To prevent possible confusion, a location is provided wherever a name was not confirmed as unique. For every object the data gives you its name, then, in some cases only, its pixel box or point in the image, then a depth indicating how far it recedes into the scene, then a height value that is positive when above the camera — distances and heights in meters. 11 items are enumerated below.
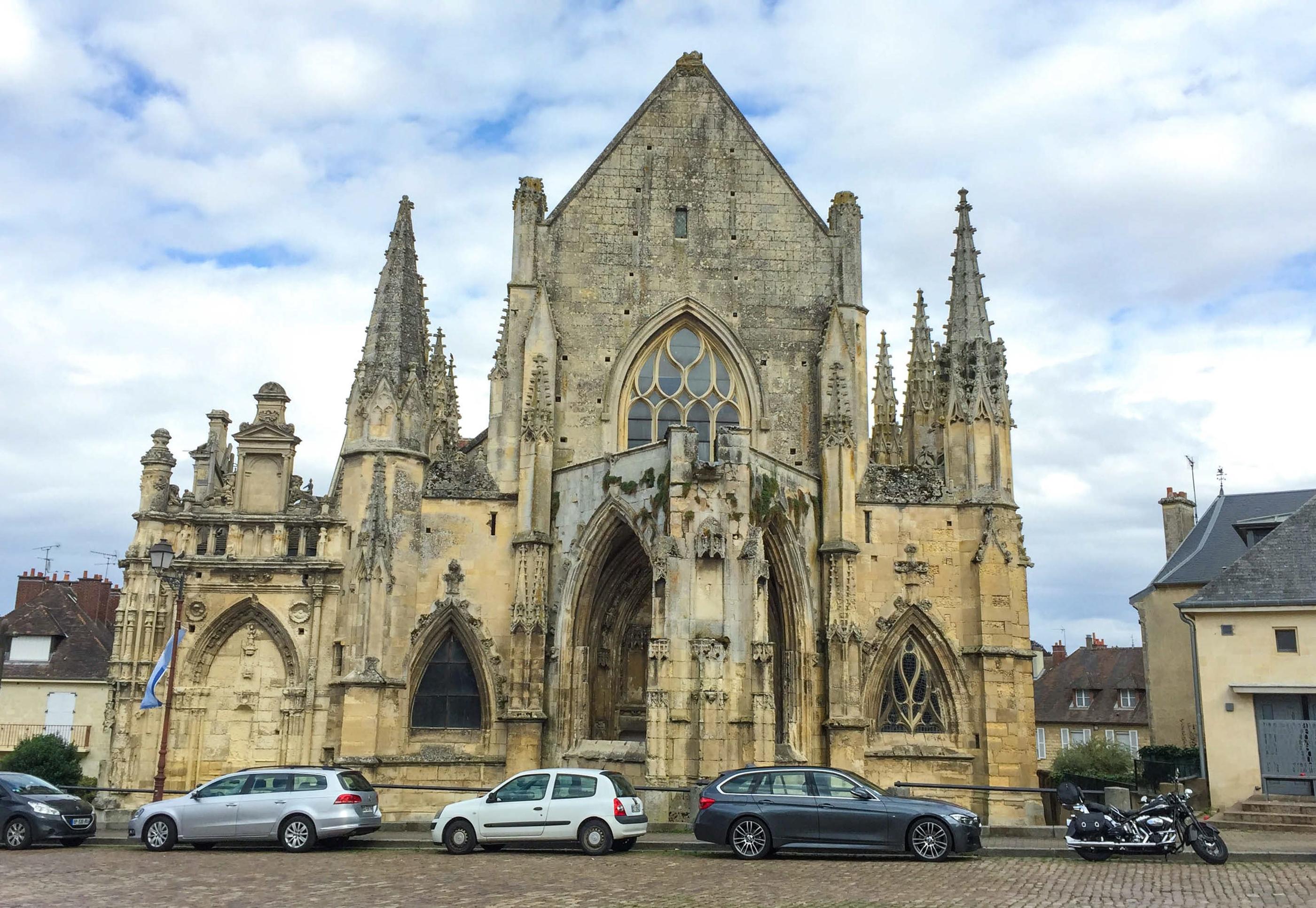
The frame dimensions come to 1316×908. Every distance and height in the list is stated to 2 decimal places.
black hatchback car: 16.14 -1.51
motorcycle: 14.00 -1.32
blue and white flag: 21.12 +0.45
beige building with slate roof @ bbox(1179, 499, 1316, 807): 20.42 +0.76
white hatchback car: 14.85 -1.30
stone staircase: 18.73 -1.52
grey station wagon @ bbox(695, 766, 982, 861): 13.72 -1.20
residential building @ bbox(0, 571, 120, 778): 38.00 +0.86
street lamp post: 18.33 +1.25
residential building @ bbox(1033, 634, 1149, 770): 42.03 +0.54
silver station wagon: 15.51 -1.36
